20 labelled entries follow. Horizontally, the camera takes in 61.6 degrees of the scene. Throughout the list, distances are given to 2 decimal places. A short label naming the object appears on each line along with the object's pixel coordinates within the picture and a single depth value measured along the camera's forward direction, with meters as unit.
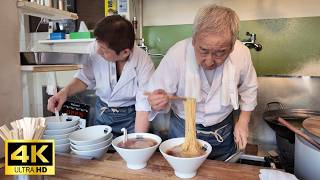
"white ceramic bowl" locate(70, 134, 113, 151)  1.10
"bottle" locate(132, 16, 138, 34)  3.02
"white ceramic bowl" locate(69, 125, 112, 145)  1.11
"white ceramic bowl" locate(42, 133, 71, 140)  1.18
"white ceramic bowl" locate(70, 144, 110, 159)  1.10
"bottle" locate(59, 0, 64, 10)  2.18
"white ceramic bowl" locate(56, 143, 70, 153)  1.19
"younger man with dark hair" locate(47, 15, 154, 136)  1.36
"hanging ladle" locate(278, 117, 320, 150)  0.84
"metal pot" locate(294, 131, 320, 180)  0.84
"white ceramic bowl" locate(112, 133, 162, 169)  0.97
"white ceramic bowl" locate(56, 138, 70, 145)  1.19
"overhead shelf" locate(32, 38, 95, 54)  3.22
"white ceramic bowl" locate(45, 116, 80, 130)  1.21
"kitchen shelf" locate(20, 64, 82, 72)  1.18
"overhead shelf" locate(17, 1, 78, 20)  1.25
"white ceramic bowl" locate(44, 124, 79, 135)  1.19
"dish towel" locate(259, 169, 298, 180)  0.86
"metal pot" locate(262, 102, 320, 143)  1.61
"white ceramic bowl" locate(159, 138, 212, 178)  0.90
